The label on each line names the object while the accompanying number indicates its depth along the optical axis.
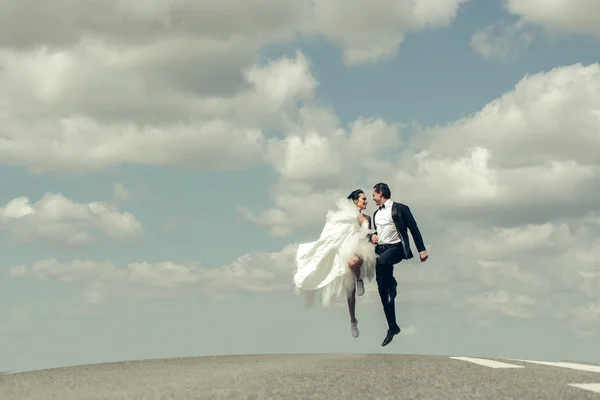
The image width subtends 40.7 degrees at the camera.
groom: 13.64
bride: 14.59
